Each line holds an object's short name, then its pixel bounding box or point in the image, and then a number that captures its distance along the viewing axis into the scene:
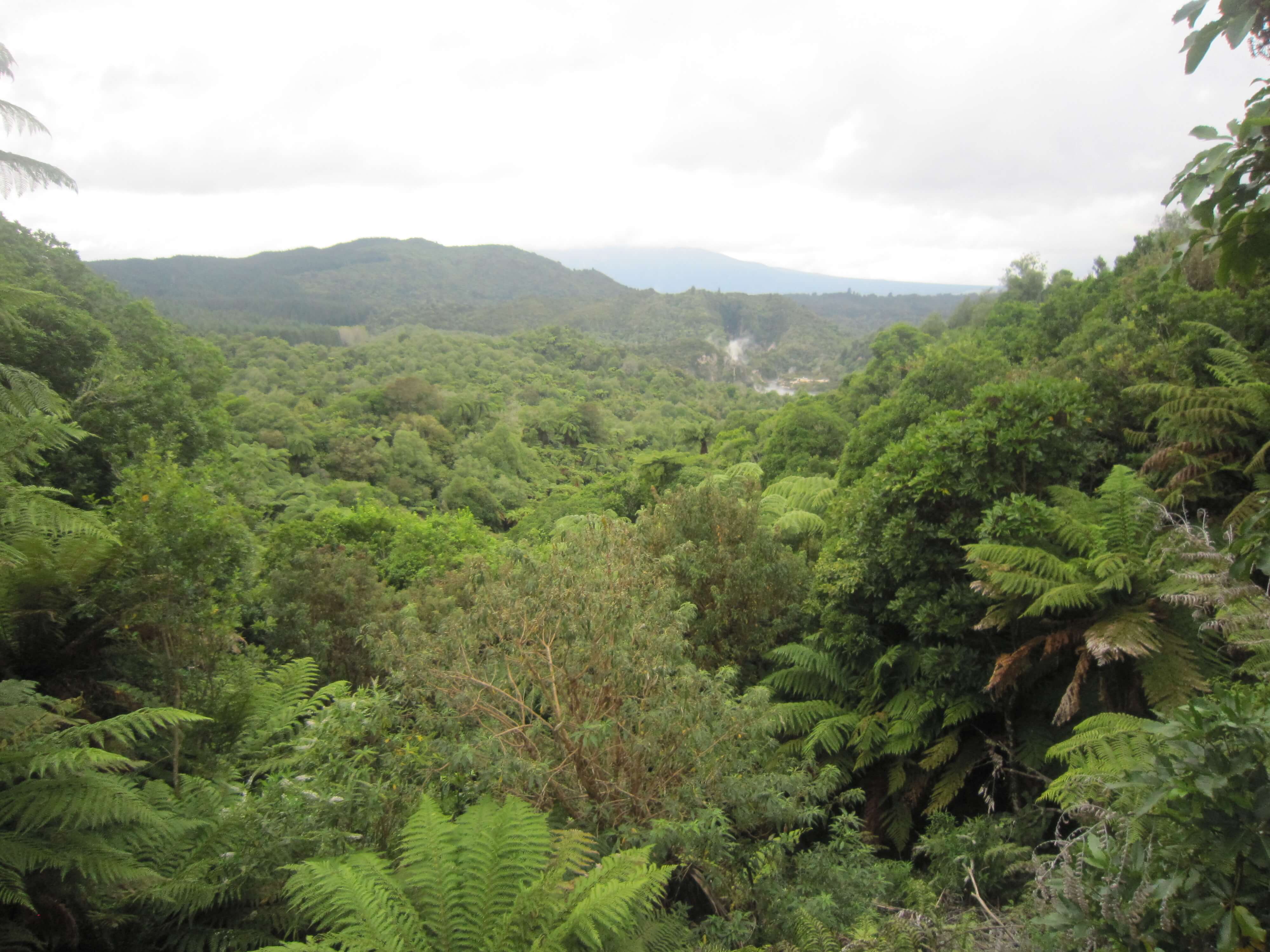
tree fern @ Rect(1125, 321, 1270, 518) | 5.61
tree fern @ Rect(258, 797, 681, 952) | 2.48
